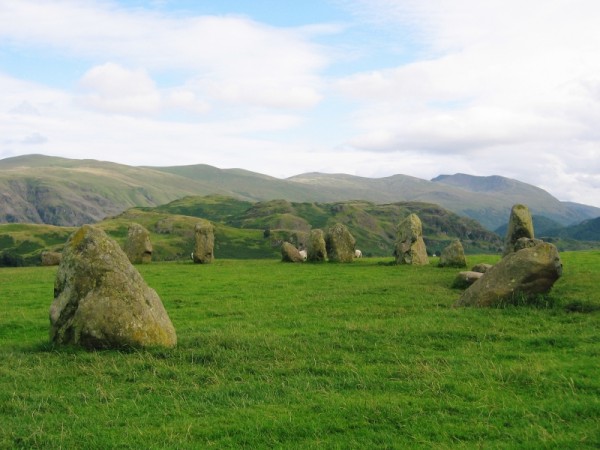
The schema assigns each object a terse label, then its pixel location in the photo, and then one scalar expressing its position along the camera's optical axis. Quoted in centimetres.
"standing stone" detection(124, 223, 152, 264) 4944
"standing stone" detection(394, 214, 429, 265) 4278
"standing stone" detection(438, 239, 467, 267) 3888
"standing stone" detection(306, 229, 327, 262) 4787
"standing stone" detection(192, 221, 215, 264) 4947
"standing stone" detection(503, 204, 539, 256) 3569
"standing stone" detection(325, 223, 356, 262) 4778
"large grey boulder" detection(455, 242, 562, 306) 2036
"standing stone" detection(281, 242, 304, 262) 4931
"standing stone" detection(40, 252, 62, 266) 5234
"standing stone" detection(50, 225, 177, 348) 1520
